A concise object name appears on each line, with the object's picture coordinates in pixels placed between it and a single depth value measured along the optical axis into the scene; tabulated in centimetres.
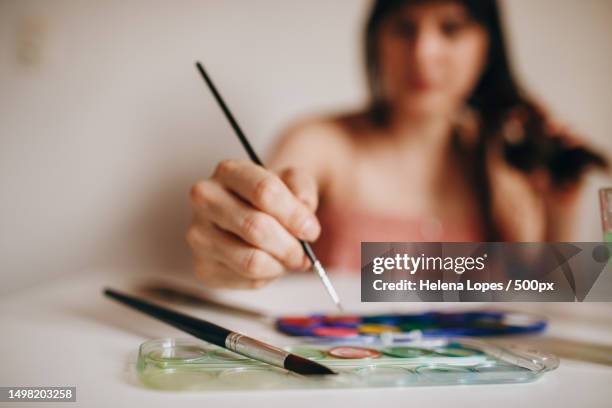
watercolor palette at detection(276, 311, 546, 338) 32
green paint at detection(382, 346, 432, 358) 27
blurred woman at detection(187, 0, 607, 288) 73
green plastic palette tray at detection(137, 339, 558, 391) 23
